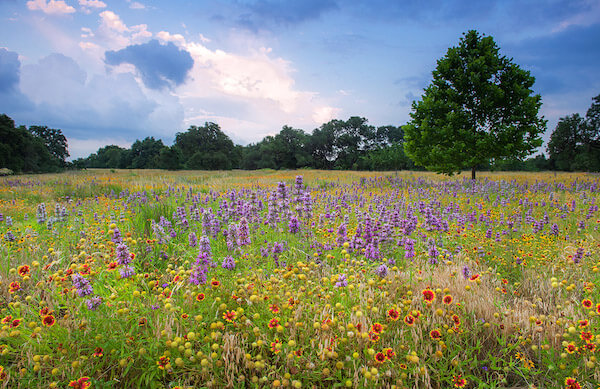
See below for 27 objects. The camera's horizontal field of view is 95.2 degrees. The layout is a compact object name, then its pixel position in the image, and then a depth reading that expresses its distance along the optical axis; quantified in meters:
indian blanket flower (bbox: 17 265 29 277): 2.49
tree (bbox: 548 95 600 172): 41.84
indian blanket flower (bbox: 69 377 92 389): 1.68
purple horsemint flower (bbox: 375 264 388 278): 3.03
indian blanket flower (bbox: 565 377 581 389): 1.77
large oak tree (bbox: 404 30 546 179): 19.28
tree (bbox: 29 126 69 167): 51.94
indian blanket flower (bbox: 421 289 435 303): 2.38
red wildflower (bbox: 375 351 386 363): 1.89
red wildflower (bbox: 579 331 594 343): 2.04
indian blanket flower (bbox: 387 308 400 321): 2.23
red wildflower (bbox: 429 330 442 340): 2.17
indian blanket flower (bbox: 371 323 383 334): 2.10
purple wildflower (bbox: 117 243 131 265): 2.66
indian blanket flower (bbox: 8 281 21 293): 2.26
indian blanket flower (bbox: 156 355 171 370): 1.92
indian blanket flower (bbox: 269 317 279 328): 2.17
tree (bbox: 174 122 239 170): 67.62
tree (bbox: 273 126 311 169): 70.23
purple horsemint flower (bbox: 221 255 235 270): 3.07
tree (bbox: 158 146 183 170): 55.53
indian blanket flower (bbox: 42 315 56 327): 1.92
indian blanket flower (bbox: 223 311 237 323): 2.21
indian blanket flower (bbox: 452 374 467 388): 1.91
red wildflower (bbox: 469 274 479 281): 2.95
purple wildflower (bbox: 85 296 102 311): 2.19
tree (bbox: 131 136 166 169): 86.38
